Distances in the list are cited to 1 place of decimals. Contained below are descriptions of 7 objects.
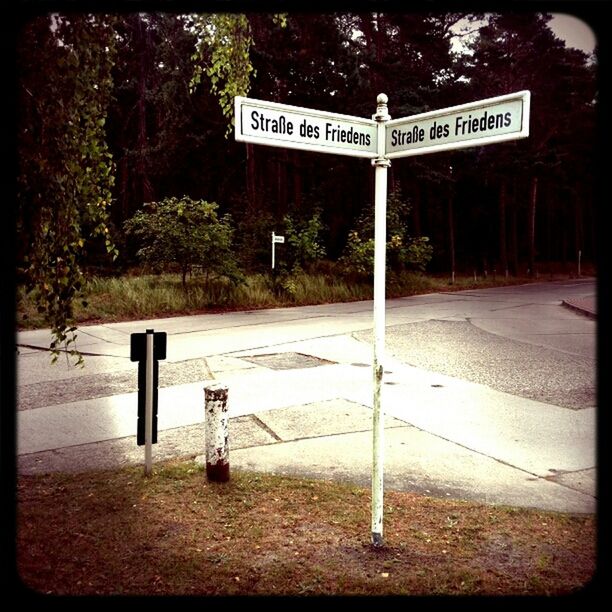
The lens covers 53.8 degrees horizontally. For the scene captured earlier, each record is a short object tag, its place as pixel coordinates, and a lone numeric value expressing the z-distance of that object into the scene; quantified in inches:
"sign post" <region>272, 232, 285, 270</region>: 726.5
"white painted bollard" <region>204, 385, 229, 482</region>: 187.2
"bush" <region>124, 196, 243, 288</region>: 678.5
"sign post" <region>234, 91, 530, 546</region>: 120.6
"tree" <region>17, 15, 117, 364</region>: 127.2
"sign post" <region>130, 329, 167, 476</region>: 194.2
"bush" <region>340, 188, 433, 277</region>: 837.8
